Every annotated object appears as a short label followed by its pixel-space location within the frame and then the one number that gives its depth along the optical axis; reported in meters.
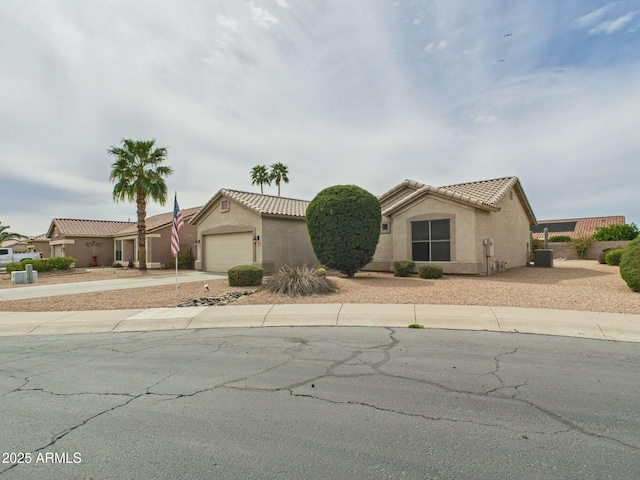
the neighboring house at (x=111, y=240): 30.26
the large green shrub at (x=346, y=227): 15.71
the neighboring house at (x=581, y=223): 46.53
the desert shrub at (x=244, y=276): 15.24
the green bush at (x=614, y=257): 23.75
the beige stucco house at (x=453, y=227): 17.34
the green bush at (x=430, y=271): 16.14
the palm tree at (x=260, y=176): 50.25
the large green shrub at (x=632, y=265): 11.33
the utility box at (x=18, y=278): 19.95
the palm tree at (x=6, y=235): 35.53
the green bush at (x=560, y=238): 36.34
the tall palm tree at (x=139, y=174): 25.77
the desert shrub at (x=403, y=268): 17.27
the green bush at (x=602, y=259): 26.84
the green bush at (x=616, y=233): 33.09
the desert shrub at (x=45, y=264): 25.38
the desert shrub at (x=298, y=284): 12.41
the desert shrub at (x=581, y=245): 32.94
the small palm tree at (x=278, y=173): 50.31
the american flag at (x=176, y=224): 14.37
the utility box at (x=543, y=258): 23.14
